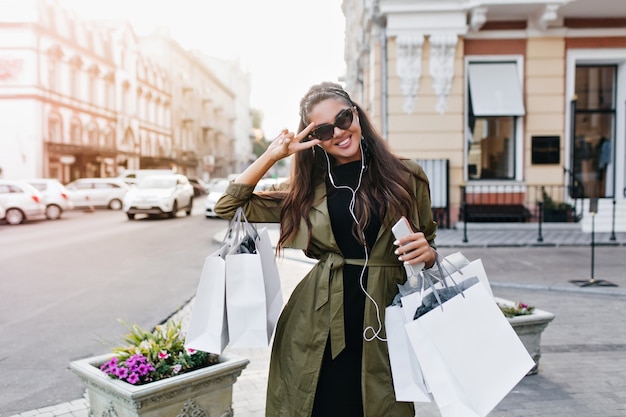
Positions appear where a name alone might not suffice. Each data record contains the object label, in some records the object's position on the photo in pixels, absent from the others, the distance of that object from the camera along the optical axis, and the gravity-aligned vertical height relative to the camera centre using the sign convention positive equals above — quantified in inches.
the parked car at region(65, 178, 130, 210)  1069.8 -36.6
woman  90.3 -13.2
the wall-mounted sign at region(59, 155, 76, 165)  1305.4 +33.9
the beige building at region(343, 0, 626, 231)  572.1 +84.4
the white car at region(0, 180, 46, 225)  808.9 -39.4
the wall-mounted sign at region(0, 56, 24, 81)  1221.7 +230.0
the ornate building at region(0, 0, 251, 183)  1221.1 +211.2
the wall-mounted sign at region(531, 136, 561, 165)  581.0 +24.8
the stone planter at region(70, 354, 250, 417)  122.6 -49.5
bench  576.7 -39.8
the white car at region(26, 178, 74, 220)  880.9 -35.2
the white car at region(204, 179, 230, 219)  861.8 -41.7
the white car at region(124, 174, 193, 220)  837.8 -34.6
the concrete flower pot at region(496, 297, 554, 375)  181.8 -50.0
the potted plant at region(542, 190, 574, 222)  565.9 -35.9
